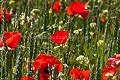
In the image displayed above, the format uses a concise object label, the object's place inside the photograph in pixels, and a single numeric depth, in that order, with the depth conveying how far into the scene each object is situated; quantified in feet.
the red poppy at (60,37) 9.70
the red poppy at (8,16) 11.80
